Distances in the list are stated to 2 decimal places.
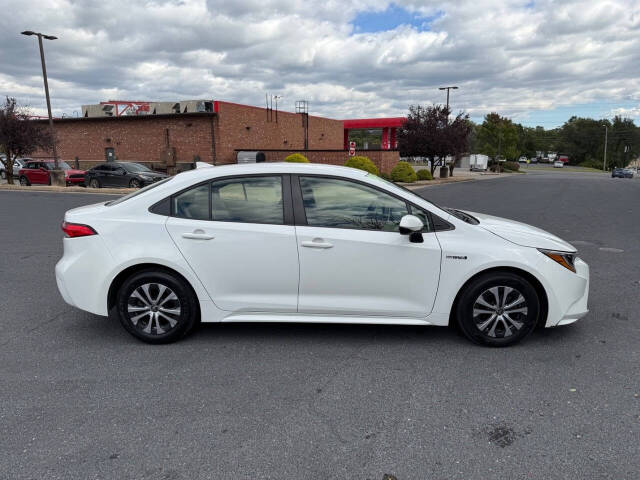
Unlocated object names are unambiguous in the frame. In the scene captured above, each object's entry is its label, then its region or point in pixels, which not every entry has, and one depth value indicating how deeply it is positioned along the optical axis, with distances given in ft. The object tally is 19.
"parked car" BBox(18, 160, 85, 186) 81.90
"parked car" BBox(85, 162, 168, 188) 73.72
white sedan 12.83
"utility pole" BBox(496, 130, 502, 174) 196.65
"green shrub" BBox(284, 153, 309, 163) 77.82
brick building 101.09
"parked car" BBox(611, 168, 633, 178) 170.19
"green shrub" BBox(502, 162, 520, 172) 219.00
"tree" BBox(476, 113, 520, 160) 197.88
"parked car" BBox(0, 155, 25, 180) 103.82
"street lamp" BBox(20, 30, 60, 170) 74.28
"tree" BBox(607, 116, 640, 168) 332.19
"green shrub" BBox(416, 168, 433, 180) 107.11
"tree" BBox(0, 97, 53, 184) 81.30
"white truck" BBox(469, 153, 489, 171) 214.69
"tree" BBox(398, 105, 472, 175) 110.93
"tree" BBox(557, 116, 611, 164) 346.74
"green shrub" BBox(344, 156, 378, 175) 79.71
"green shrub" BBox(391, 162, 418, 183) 94.27
